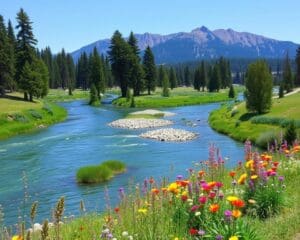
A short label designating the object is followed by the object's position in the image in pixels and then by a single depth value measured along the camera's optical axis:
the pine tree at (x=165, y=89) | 100.56
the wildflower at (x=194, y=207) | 6.68
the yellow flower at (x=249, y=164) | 8.19
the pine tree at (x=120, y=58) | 98.62
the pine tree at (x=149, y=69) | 103.72
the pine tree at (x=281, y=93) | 66.75
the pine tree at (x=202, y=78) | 143.38
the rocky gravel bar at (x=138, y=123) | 53.41
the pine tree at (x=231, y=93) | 111.81
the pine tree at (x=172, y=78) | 149.62
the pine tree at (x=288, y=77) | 87.88
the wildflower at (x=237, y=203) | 5.85
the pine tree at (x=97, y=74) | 109.00
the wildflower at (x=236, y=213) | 5.82
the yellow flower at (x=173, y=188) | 6.82
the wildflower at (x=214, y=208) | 5.97
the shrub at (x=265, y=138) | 32.56
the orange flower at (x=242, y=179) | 7.24
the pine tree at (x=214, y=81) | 134.88
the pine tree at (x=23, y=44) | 74.19
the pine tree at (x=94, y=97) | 95.61
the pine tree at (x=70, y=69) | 162.38
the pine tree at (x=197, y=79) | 144.50
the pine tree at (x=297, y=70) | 101.72
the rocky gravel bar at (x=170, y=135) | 41.06
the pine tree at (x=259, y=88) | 49.19
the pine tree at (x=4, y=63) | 69.94
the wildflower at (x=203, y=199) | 6.50
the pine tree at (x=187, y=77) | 189.98
